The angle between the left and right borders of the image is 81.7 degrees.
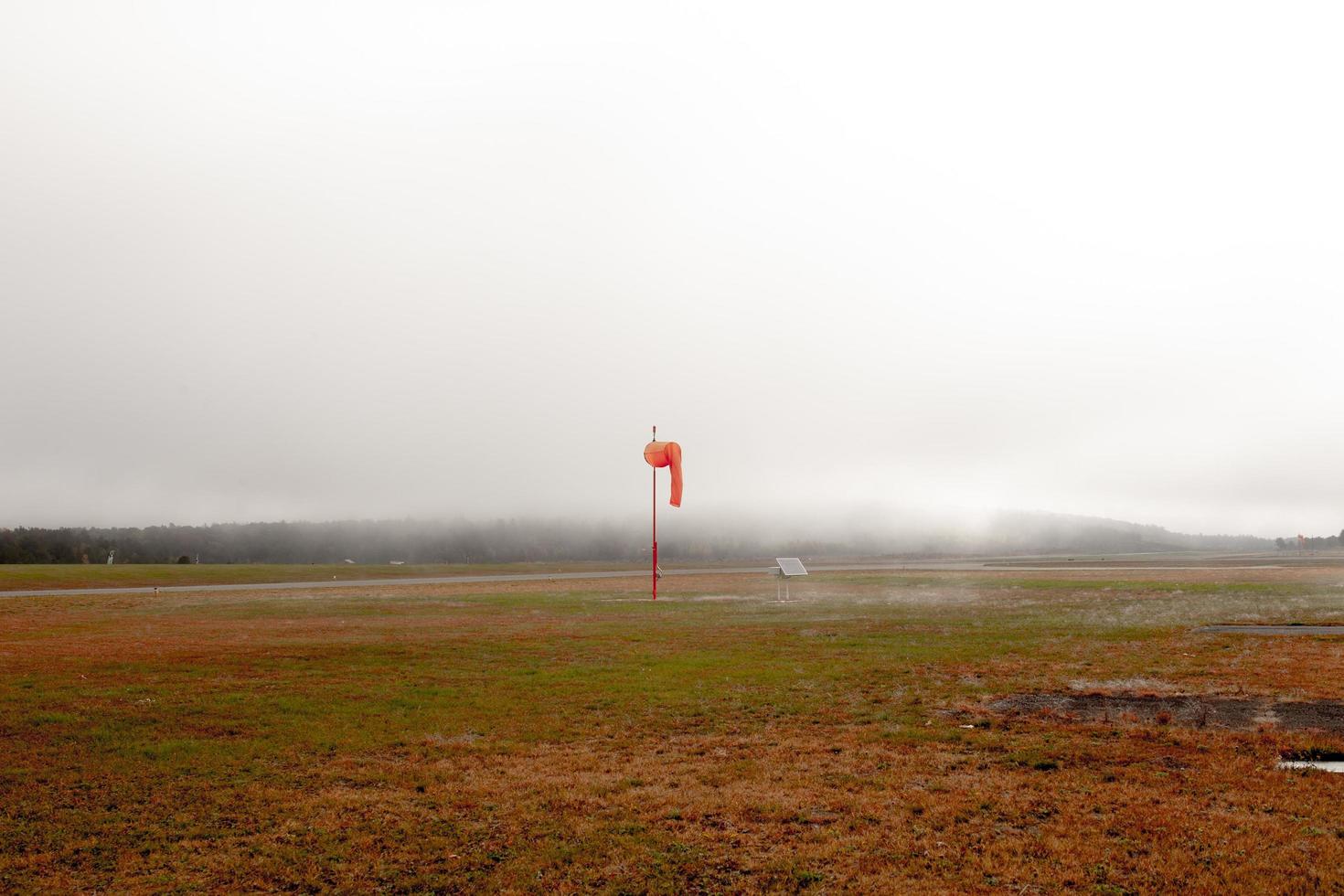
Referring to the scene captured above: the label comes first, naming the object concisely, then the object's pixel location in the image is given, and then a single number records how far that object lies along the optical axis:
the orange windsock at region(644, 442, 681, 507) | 36.47
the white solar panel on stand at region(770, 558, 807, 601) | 39.09
